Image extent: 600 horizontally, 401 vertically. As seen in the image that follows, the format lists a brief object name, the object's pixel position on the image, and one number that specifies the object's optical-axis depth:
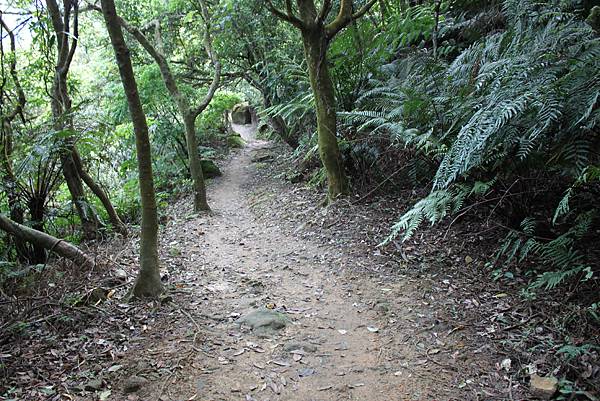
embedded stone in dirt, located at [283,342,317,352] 3.54
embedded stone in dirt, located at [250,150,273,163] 14.50
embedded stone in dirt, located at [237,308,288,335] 3.84
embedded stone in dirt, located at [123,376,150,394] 2.98
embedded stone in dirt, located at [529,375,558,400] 2.66
